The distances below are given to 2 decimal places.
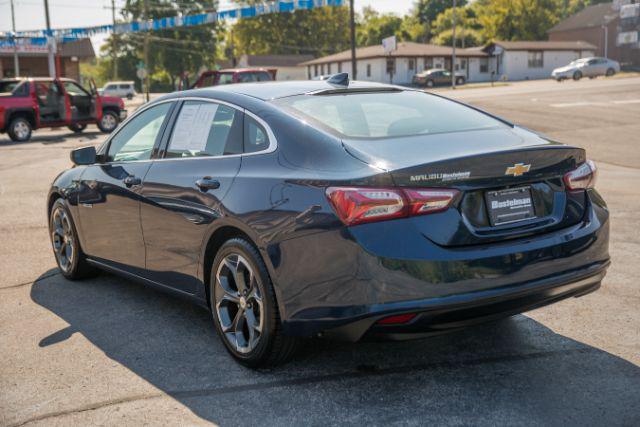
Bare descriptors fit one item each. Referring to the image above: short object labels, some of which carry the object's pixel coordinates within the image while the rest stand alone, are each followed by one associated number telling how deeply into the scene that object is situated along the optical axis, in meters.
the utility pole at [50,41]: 36.56
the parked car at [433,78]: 63.22
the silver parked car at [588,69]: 55.44
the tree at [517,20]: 92.50
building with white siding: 73.31
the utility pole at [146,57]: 49.22
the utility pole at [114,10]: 83.79
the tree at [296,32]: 110.88
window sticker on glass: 4.58
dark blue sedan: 3.38
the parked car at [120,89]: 67.00
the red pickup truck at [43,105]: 22.73
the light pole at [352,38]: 37.18
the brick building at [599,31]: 90.39
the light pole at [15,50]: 37.69
